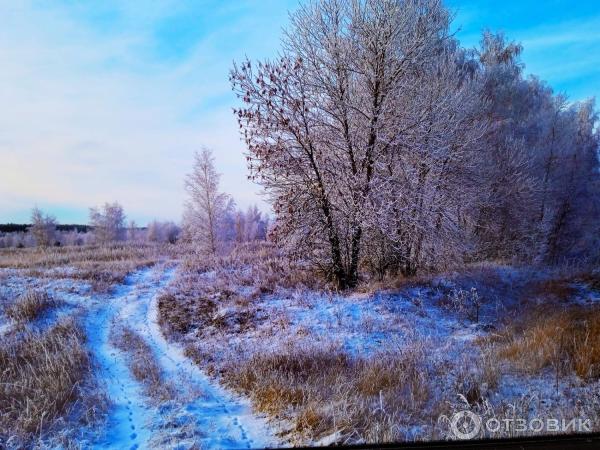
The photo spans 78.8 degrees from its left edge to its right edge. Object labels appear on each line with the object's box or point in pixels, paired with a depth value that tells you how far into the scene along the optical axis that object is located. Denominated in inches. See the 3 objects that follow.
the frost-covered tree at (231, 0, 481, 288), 276.2
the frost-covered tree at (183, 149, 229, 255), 701.9
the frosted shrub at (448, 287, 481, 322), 247.0
